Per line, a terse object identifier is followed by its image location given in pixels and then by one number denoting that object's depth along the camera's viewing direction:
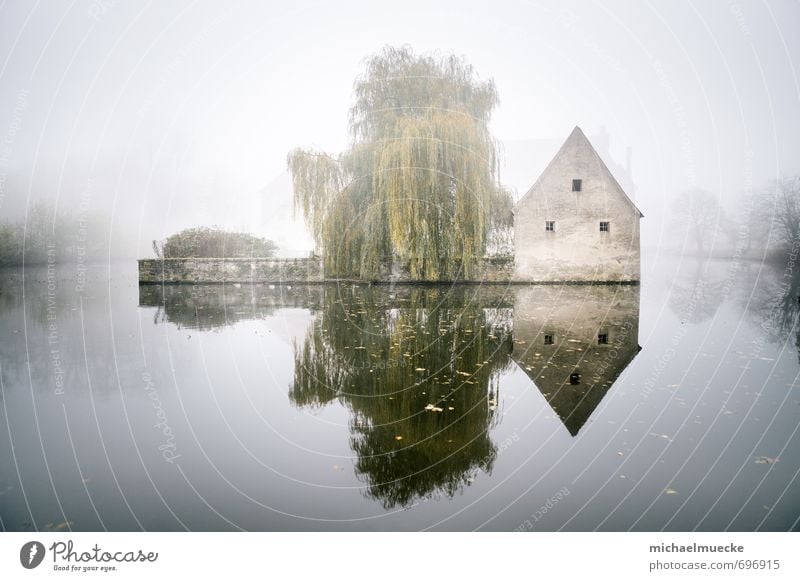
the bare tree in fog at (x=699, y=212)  31.77
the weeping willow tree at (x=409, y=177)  16.59
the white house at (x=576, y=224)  20.05
